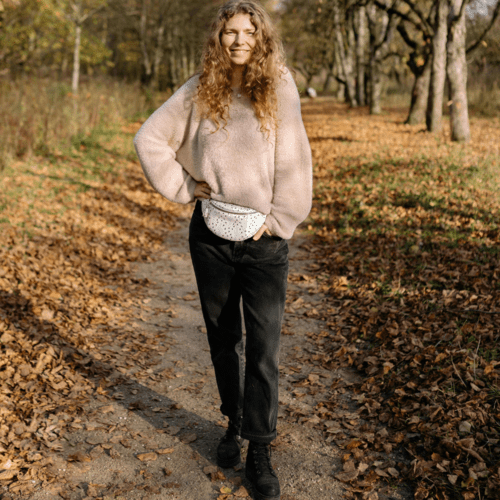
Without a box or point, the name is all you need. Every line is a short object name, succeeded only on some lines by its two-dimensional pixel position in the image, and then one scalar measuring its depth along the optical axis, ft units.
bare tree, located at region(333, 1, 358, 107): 79.38
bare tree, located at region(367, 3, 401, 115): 65.26
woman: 8.21
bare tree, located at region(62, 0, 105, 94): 59.08
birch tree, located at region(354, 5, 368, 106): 71.93
